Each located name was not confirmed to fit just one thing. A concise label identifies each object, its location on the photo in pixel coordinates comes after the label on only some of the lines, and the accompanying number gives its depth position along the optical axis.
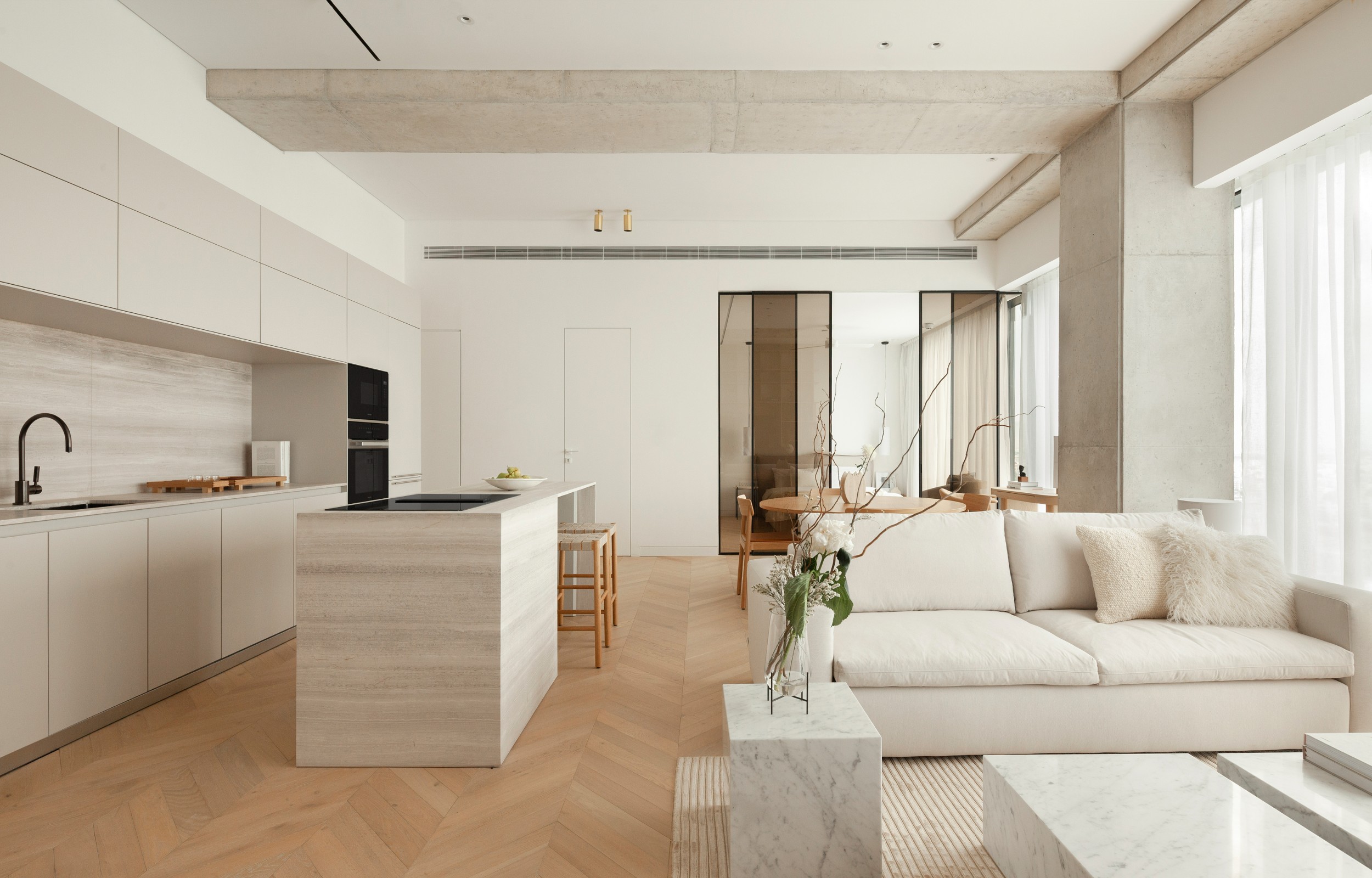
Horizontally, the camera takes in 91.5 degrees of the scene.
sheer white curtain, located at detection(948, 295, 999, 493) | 6.62
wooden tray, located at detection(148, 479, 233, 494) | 3.47
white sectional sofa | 2.31
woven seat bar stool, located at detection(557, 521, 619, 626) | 3.82
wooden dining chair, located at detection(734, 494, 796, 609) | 4.68
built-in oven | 4.52
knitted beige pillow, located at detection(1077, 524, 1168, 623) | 2.67
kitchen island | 2.32
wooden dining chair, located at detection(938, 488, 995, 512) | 4.67
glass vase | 1.81
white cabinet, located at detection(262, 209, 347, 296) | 3.76
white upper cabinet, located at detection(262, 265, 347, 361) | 3.73
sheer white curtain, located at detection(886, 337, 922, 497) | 10.50
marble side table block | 1.62
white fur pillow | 2.57
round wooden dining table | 4.12
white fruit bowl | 3.45
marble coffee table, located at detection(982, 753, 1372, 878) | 1.30
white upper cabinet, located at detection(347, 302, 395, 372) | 4.61
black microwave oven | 4.55
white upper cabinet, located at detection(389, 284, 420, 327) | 5.32
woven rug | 1.80
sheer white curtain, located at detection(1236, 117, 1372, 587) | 3.01
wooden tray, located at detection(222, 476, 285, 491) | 3.65
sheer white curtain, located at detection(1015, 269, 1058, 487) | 5.91
